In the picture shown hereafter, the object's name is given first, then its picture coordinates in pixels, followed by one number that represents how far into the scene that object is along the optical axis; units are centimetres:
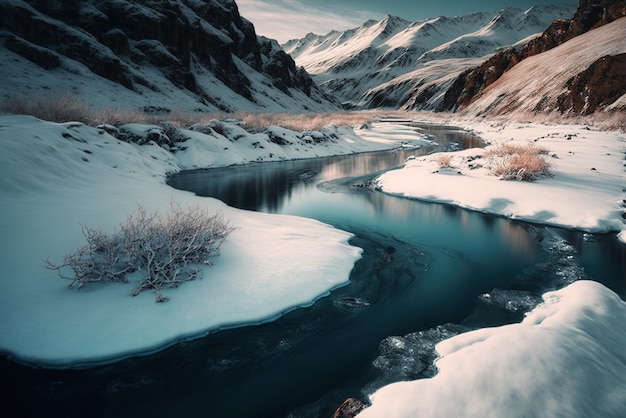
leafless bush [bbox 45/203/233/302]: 488
